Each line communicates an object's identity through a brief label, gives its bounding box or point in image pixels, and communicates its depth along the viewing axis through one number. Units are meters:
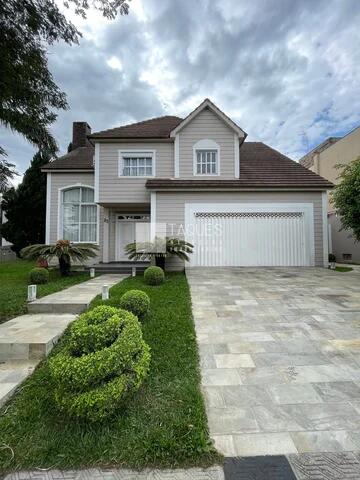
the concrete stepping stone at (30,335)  3.20
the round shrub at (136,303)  4.21
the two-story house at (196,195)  10.29
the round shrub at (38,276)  7.50
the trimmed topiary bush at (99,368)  1.98
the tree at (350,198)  8.09
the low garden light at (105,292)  5.47
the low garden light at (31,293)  5.44
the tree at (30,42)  4.54
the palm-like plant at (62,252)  8.35
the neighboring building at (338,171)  13.58
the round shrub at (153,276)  7.20
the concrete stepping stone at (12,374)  2.48
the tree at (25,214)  14.75
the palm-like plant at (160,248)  8.91
